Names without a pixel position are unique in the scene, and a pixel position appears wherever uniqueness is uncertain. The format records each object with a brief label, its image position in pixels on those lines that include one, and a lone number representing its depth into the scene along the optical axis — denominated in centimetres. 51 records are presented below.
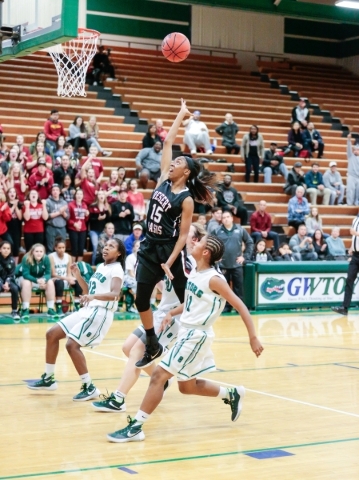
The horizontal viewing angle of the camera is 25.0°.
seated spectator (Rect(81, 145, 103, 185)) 1590
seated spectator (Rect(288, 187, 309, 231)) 1800
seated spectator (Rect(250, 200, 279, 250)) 1688
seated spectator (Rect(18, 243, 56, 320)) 1324
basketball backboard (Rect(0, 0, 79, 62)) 800
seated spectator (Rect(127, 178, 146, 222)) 1592
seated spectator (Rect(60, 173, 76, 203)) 1515
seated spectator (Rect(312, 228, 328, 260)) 1694
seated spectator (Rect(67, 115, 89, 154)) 1752
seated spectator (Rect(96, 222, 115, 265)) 1477
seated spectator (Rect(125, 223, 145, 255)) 1479
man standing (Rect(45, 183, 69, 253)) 1460
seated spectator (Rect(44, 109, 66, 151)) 1694
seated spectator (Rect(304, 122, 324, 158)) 2208
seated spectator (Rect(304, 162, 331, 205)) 1977
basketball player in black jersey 667
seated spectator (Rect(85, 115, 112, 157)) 1780
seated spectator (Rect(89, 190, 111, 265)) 1533
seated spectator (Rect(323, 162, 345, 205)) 2044
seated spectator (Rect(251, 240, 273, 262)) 1573
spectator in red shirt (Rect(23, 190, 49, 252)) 1424
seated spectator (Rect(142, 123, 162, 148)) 1842
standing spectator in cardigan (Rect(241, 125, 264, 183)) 1956
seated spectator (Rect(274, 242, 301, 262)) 1620
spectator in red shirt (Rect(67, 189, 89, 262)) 1482
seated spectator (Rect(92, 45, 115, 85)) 2259
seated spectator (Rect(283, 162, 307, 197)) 1970
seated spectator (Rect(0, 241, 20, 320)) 1320
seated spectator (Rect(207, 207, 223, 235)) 1519
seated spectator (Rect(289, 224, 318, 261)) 1655
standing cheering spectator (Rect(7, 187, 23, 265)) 1412
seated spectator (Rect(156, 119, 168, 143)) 1875
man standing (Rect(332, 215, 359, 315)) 1402
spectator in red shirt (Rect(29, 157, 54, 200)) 1489
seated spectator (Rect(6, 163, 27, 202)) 1453
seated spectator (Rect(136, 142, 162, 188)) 1789
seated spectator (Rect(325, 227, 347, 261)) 1730
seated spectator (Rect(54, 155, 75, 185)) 1548
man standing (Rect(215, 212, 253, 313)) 1464
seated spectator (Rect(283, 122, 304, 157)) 2175
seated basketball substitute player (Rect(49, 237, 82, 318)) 1364
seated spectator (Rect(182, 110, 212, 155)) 1923
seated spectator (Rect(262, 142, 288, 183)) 2053
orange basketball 938
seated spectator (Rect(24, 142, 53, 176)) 1501
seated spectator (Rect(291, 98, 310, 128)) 2219
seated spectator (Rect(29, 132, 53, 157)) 1534
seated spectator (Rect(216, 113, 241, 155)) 2036
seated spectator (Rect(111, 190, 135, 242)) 1536
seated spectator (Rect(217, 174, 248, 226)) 1706
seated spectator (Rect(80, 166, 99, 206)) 1558
